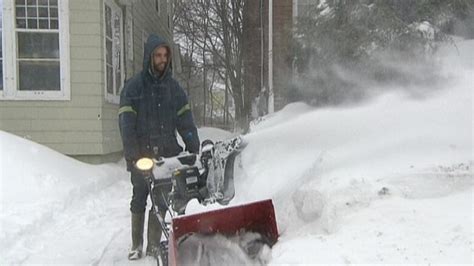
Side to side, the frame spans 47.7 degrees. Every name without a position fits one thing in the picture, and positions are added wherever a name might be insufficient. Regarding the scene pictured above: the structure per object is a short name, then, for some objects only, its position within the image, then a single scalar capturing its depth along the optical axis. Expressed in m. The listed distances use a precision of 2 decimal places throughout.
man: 4.66
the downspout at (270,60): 12.04
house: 9.02
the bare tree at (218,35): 20.53
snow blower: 4.00
